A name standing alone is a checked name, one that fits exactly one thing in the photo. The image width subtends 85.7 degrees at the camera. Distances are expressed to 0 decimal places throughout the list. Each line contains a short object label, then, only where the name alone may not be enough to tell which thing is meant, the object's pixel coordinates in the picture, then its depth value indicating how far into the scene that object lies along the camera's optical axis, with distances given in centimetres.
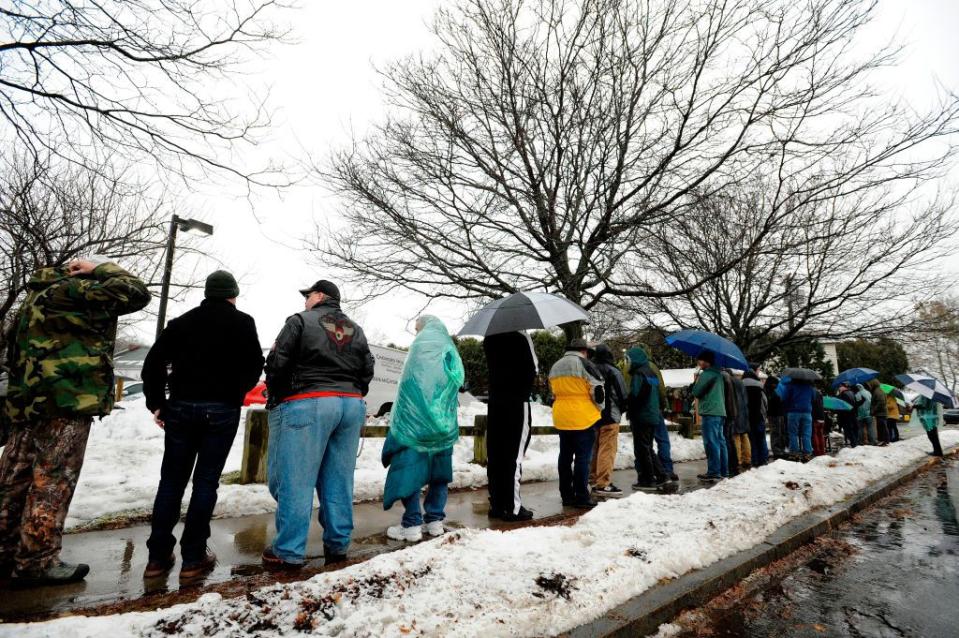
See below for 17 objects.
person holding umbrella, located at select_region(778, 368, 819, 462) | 1000
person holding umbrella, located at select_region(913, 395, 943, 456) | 1207
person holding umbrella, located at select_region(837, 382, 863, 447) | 1357
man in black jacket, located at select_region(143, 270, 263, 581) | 318
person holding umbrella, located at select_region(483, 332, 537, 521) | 488
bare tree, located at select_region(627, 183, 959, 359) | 1251
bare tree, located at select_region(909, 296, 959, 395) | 1290
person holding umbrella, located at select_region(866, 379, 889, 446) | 1515
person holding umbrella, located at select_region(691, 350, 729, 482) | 752
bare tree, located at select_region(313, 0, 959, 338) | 977
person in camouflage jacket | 296
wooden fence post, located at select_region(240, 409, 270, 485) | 553
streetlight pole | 957
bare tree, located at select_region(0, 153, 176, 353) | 955
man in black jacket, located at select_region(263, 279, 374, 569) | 326
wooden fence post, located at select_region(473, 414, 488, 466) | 751
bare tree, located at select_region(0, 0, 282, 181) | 405
